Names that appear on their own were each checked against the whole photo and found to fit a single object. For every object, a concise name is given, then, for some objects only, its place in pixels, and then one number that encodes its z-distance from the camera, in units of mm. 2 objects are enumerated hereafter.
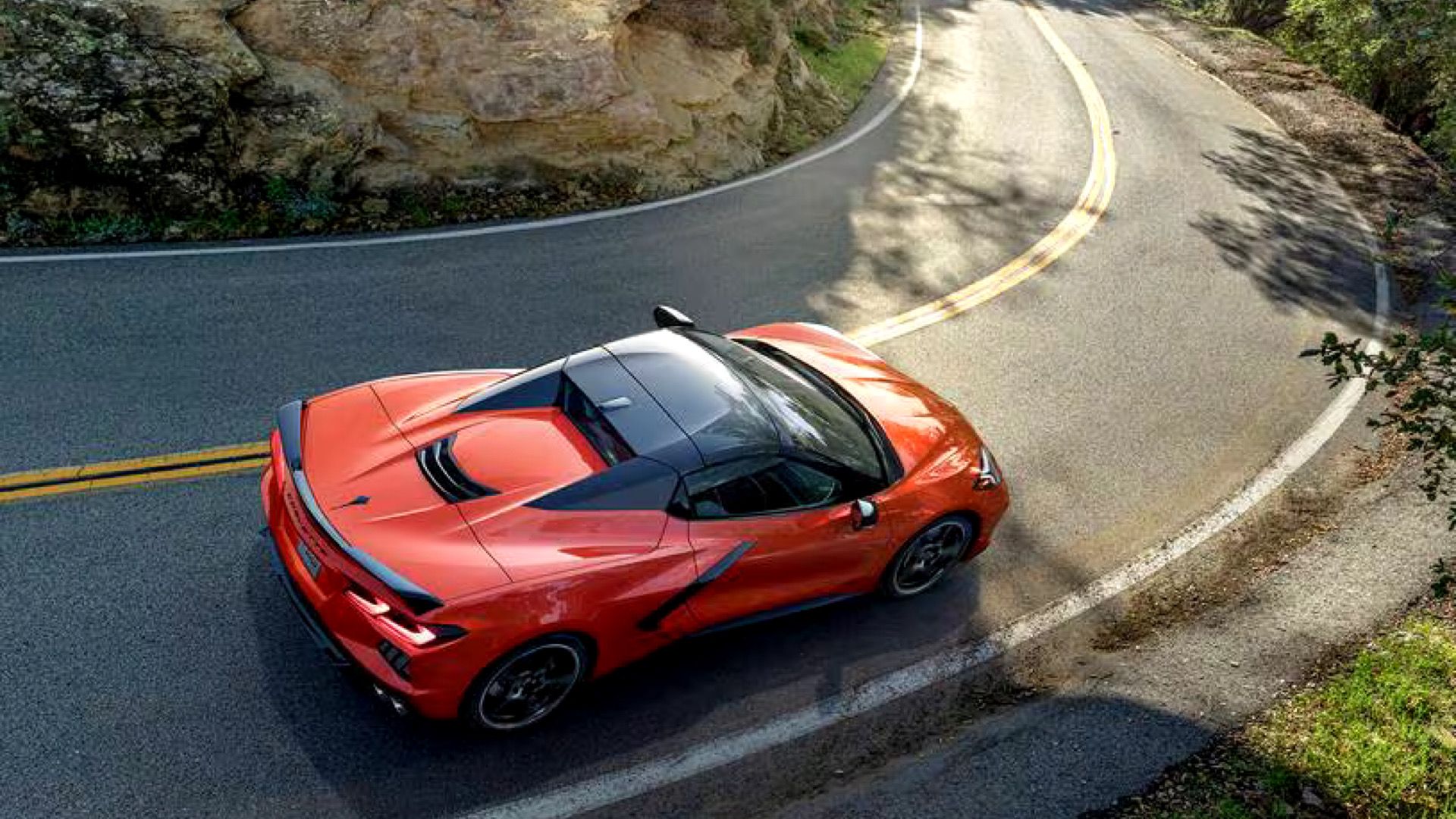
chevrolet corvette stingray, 4898
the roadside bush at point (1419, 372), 4871
